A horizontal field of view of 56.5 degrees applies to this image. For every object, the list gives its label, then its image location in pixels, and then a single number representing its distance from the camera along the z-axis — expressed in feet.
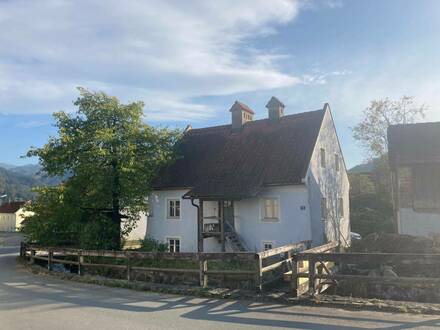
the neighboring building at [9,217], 242.37
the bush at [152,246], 73.48
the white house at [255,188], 66.54
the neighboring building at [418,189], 61.62
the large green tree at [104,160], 65.72
